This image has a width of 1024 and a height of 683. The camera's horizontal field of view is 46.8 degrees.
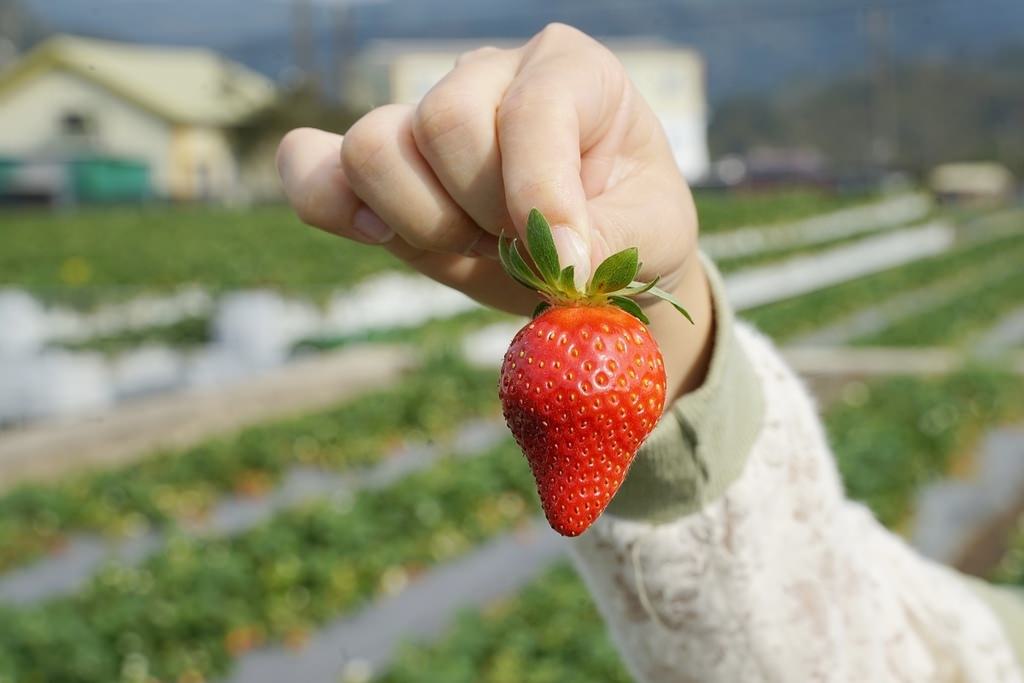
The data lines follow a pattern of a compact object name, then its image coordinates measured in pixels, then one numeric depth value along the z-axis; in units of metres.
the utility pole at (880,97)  40.78
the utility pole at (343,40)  36.16
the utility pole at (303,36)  35.03
